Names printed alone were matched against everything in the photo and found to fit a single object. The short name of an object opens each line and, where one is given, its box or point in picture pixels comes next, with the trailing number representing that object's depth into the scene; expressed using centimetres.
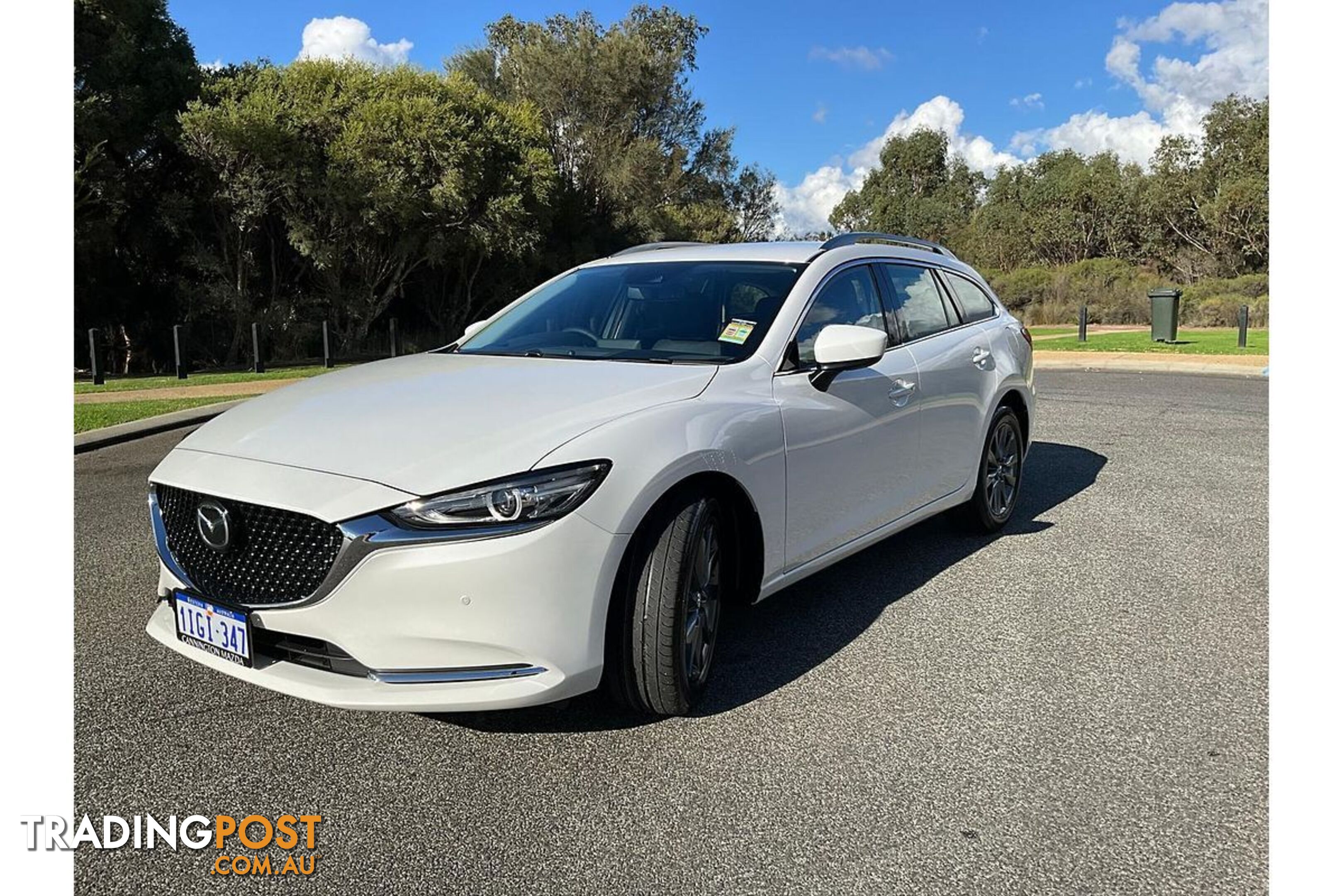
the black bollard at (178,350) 1717
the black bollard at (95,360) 1622
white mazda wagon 283
